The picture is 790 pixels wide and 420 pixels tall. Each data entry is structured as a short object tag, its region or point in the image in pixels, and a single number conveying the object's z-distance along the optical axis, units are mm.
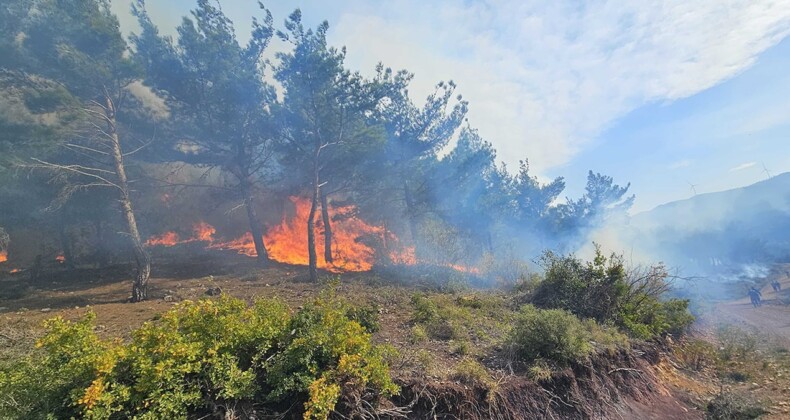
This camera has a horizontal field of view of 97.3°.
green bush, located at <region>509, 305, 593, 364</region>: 7852
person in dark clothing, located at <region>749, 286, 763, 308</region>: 24703
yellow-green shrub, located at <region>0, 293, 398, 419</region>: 4070
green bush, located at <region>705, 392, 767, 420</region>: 8102
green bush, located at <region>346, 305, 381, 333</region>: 9398
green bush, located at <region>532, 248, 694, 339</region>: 11625
